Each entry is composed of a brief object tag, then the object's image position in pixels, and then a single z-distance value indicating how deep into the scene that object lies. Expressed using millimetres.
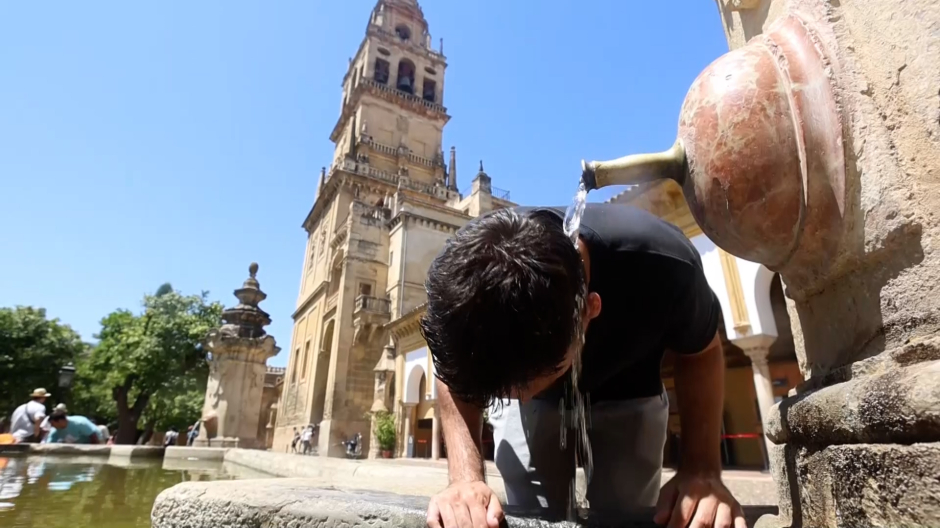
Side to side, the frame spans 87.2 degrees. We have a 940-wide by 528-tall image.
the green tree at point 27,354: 25000
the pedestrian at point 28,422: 8886
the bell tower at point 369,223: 22969
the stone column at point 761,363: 7309
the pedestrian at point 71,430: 9086
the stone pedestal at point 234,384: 10391
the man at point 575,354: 1059
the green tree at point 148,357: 25828
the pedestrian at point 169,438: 17792
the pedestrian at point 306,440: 21795
